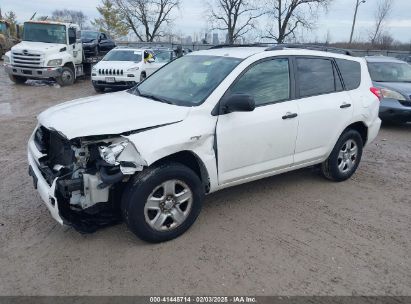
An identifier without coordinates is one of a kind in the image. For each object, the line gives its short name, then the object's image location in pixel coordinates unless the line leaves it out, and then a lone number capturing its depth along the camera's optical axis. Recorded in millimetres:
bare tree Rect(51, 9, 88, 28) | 66294
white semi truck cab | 14445
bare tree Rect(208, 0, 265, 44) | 39844
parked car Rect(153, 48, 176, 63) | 16031
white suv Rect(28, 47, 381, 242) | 3266
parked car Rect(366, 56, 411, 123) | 8453
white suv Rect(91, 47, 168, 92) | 13383
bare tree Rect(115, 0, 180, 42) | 44031
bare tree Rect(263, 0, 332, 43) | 36906
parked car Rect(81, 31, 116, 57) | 18325
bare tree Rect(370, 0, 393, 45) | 47241
